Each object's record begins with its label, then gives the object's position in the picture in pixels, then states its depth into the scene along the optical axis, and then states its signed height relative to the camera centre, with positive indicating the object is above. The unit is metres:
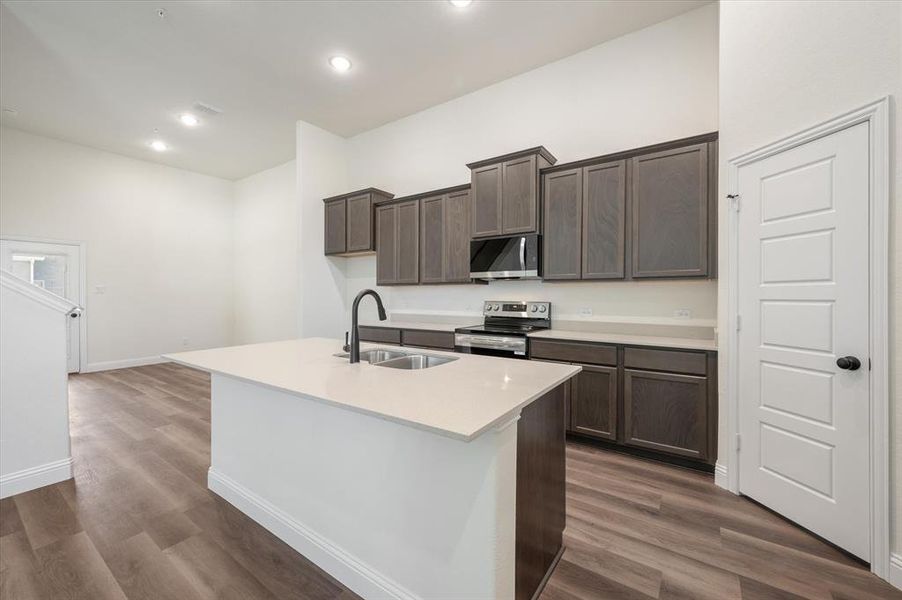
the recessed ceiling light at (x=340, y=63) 3.73 +2.37
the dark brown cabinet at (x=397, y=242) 4.49 +0.70
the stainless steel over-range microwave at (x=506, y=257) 3.53 +0.41
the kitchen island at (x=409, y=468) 1.19 -0.67
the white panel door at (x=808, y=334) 1.81 -0.18
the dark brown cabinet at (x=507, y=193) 3.47 +1.03
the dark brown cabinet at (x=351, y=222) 4.85 +1.02
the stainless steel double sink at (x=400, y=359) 2.14 -0.35
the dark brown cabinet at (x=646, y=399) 2.56 -0.73
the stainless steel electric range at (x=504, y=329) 3.39 -0.29
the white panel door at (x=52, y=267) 5.16 +0.46
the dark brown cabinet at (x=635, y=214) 2.77 +0.69
